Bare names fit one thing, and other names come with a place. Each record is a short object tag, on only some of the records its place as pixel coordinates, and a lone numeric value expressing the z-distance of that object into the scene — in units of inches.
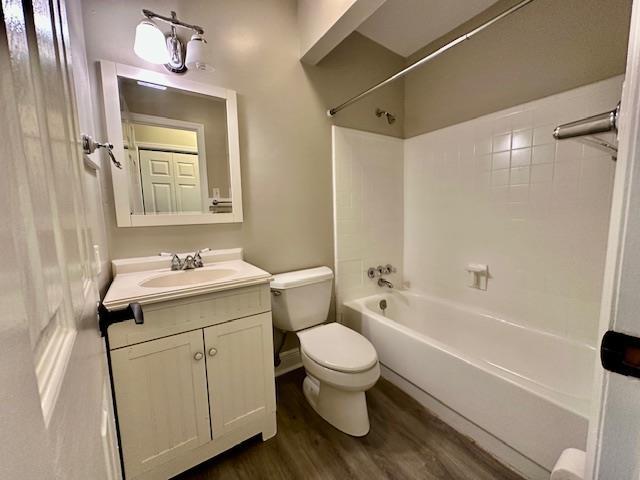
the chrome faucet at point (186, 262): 52.9
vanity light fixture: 46.8
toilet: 49.8
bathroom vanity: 38.4
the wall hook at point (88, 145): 30.5
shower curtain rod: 40.4
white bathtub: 41.4
